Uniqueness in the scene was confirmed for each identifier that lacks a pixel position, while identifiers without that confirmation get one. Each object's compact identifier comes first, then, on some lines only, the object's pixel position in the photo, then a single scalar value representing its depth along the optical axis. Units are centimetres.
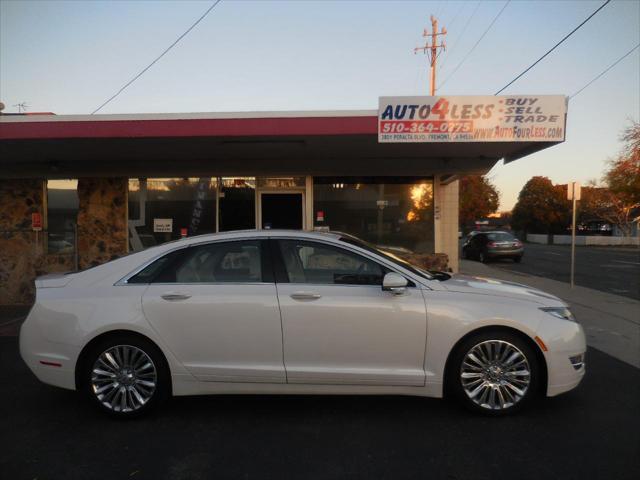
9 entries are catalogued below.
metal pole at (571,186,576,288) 1254
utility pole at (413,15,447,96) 2709
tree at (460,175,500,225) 4581
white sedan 398
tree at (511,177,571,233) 5056
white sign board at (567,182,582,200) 1252
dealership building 975
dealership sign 721
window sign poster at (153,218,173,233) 1072
